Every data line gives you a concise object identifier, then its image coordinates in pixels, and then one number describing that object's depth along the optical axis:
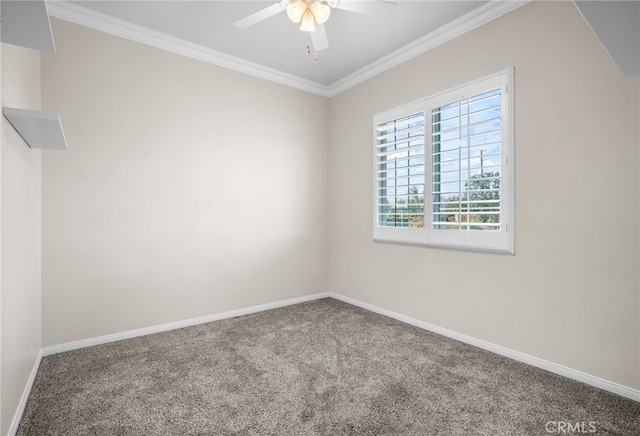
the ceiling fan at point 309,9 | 2.00
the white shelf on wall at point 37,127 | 1.57
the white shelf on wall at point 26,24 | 0.97
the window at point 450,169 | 2.47
